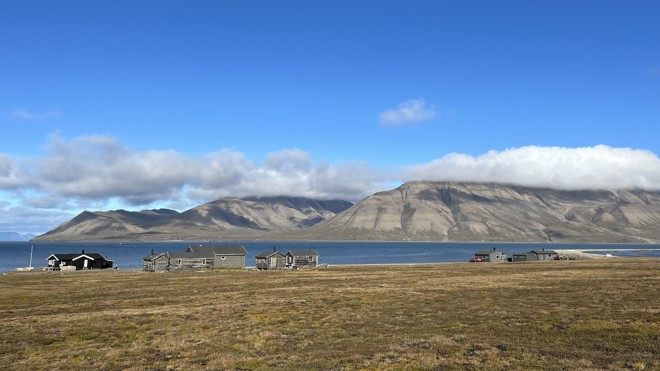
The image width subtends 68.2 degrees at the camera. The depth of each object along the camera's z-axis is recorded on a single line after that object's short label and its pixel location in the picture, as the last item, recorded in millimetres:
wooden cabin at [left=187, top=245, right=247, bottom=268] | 142750
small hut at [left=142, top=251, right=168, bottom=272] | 136625
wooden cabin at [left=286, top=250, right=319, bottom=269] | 148875
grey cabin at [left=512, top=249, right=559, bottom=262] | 186125
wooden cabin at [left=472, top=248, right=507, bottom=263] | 188125
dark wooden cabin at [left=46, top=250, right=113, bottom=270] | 148375
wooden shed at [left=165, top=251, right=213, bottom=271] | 138500
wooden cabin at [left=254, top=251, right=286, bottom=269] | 147562
